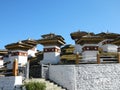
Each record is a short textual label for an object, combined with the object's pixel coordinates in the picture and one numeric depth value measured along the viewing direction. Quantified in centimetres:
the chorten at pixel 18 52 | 1457
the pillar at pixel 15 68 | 1075
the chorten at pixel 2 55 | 1717
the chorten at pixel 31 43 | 1682
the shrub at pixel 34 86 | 1007
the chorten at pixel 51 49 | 1406
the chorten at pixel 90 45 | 1390
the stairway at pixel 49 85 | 1088
